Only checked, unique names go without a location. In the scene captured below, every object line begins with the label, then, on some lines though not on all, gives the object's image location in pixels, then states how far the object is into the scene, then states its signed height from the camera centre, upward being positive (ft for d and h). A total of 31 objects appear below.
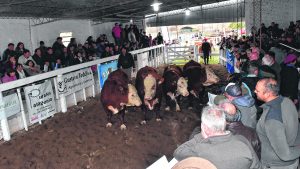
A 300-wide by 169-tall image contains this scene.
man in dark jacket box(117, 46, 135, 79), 38.63 -4.73
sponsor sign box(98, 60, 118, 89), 36.91 -5.51
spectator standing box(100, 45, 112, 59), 42.83 -4.08
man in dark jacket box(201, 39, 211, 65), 62.03 -6.65
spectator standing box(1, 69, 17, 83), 25.76 -3.68
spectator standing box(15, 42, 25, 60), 34.63 -2.31
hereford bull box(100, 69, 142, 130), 25.22 -5.91
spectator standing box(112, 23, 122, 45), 59.88 -2.21
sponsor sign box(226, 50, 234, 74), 42.50 -6.79
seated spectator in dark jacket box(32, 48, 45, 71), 34.63 -3.34
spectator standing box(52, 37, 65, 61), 36.91 -2.70
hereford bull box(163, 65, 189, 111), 29.11 -6.28
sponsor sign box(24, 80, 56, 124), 24.73 -5.79
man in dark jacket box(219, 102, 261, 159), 9.71 -3.39
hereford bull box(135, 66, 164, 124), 26.50 -5.83
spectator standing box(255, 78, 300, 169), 10.08 -3.71
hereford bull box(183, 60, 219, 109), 31.19 -6.33
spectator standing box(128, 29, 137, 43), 62.64 -3.25
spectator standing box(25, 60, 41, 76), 30.06 -3.79
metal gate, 69.97 -8.29
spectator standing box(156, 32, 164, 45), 74.13 -4.79
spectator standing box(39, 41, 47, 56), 36.11 -2.62
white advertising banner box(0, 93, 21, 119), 22.13 -5.27
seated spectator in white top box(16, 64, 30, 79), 27.25 -3.67
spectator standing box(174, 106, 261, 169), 8.19 -3.34
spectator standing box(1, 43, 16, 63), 34.19 -2.36
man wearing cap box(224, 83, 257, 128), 12.01 -3.54
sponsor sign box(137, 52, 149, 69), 52.92 -6.52
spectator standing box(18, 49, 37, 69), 32.55 -2.94
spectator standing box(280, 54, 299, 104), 16.75 -3.75
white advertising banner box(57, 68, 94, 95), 29.45 -5.48
